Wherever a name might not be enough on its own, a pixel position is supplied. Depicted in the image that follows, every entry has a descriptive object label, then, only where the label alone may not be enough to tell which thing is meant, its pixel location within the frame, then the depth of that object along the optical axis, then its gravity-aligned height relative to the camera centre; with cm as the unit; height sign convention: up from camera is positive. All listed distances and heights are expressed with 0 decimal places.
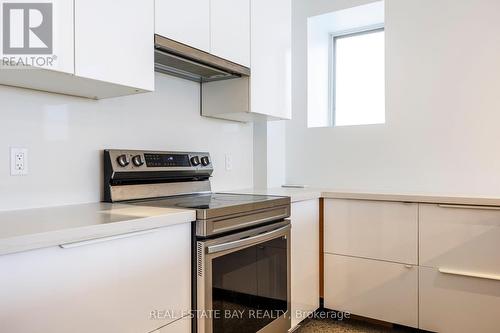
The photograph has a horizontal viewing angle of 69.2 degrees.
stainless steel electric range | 146 -33
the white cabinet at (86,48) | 121 +43
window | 288 +71
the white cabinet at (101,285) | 96 -37
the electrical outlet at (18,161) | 144 +2
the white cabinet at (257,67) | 202 +62
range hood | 166 +54
